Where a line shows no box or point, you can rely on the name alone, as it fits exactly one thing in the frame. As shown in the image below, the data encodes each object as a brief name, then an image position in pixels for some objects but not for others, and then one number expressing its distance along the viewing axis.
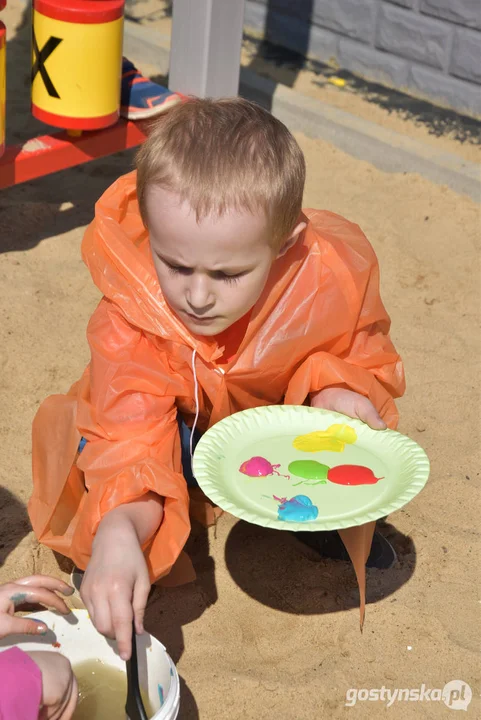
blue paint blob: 2.36
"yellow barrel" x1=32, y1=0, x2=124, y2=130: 3.02
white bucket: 2.31
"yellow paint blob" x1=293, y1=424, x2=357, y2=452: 2.47
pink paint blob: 2.43
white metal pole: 3.30
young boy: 2.37
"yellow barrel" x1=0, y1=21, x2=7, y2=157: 2.99
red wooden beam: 3.09
